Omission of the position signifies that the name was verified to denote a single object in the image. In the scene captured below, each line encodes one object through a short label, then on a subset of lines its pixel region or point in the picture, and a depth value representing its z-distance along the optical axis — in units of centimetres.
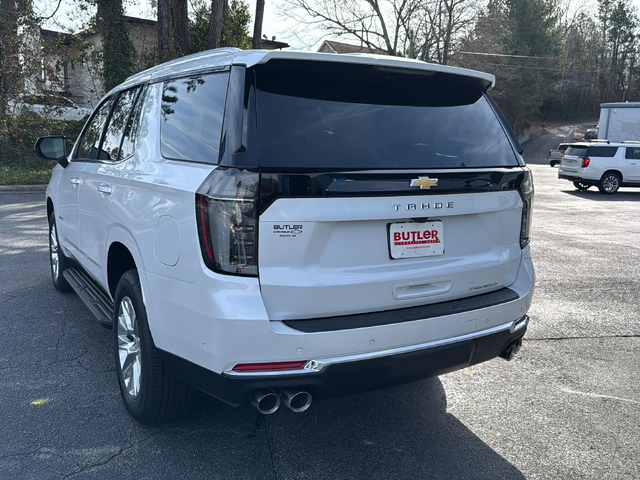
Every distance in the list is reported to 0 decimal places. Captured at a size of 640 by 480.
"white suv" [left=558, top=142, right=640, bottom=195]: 2102
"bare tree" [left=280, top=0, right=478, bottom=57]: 3797
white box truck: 3312
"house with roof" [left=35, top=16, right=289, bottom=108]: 1970
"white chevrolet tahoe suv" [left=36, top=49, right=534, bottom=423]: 256
